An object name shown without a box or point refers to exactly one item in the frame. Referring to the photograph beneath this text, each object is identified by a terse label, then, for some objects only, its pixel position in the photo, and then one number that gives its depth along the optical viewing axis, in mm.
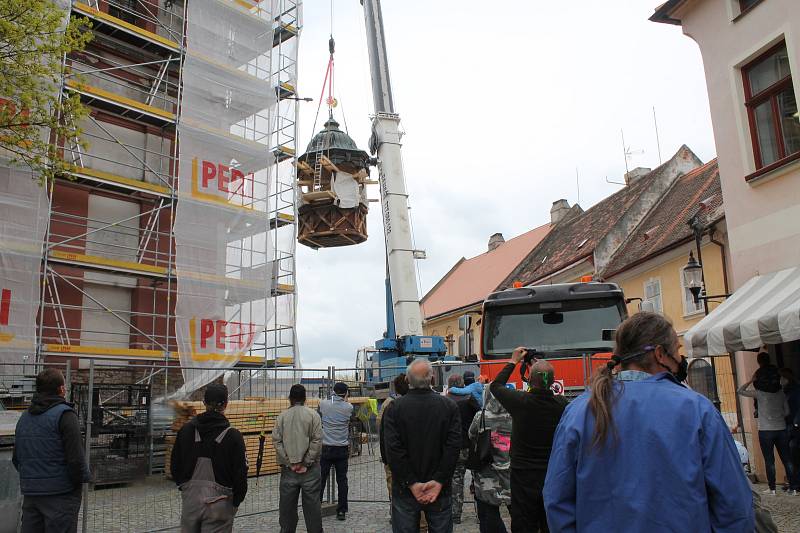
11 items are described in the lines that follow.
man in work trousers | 5227
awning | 8984
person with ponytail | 2393
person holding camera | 5180
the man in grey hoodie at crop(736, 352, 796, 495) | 9633
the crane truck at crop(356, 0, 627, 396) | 9586
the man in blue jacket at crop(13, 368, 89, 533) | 5477
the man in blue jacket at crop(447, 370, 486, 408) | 8211
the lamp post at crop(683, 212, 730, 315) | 13922
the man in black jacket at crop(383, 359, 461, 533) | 5406
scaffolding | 17094
